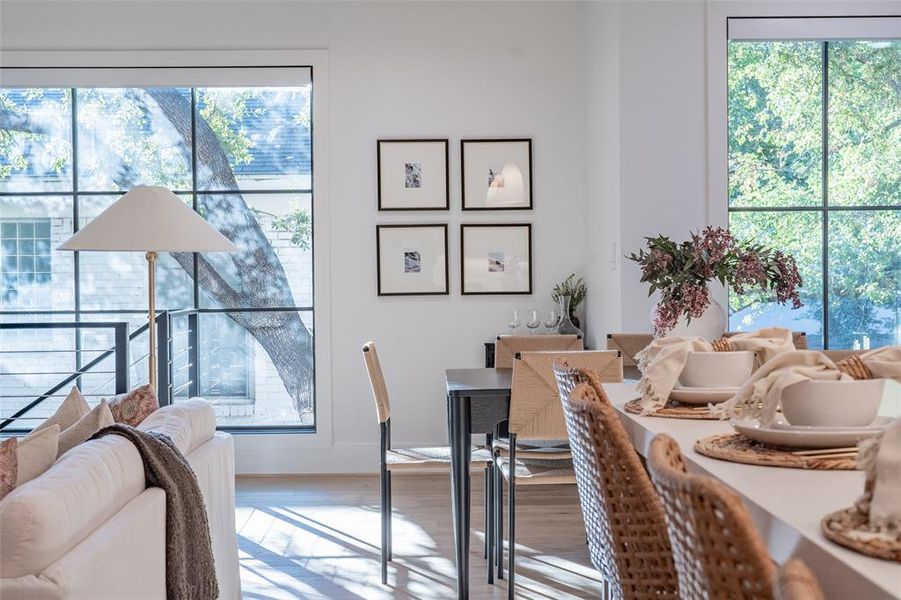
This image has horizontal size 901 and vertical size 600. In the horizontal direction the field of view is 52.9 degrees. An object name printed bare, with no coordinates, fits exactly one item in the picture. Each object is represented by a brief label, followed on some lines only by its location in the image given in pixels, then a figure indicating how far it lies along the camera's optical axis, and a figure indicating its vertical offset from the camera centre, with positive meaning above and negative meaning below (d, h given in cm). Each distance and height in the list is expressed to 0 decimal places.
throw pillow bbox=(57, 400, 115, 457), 239 -38
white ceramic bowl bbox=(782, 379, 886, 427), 131 -17
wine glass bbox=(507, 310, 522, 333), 568 -24
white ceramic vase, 338 -16
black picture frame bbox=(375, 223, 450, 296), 579 +21
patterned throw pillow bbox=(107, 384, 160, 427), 285 -39
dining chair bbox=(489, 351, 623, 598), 327 -45
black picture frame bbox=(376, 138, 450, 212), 579 +75
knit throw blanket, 233 -62
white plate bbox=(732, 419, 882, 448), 130 -22
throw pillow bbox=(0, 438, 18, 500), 188 -38
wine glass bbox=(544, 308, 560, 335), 571 -24
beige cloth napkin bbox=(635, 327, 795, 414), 178 -15
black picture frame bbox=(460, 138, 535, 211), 582 +90
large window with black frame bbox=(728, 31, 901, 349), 501 +58
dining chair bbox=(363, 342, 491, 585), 375 -74
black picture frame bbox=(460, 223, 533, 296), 582 +27
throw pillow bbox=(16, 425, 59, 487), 202 -38
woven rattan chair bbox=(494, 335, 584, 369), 430 -29
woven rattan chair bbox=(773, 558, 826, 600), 76 -26
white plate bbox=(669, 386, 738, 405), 180 -22
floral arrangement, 337 +4
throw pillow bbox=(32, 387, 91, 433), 265 -37
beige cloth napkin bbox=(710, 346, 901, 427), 132 -14
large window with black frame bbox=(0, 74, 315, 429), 580 +32
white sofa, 168 -52
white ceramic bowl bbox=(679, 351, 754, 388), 180 -17
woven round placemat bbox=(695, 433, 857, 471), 124 -25
